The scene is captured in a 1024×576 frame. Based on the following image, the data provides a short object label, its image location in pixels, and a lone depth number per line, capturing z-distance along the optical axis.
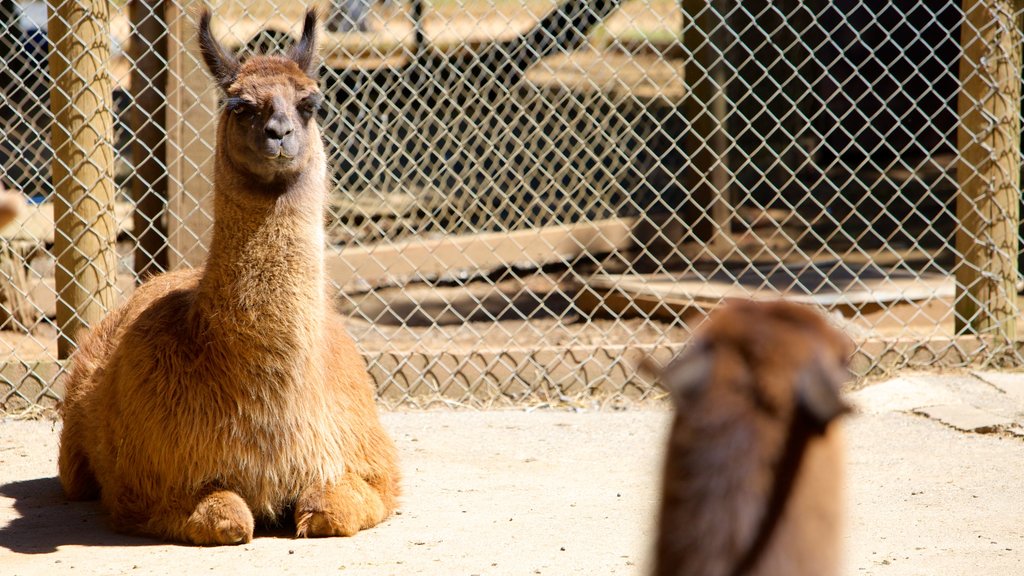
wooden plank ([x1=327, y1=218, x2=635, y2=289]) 14.73
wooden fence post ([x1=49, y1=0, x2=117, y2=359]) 10.72
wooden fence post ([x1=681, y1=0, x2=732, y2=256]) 16.22
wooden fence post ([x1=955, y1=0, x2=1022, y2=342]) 12.05
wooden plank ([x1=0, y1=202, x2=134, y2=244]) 14.07
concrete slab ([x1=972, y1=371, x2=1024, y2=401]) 11.33
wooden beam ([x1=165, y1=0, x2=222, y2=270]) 11.29
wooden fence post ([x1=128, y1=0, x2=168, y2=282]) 11.39
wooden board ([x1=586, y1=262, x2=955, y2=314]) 13.20
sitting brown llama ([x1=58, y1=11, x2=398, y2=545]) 7.41
